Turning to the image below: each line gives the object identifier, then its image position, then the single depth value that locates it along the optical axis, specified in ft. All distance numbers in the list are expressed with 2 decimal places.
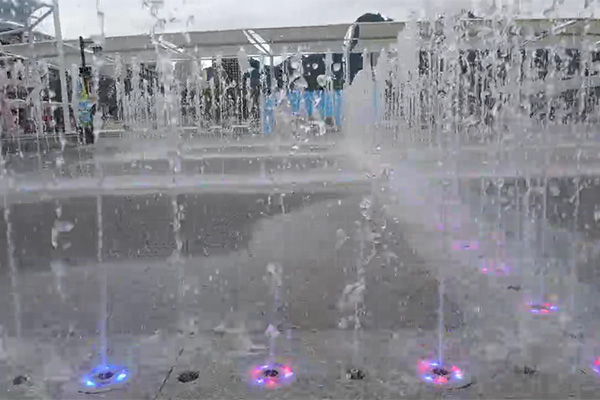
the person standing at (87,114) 55.67
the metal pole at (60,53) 67.56
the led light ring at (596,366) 7.35
